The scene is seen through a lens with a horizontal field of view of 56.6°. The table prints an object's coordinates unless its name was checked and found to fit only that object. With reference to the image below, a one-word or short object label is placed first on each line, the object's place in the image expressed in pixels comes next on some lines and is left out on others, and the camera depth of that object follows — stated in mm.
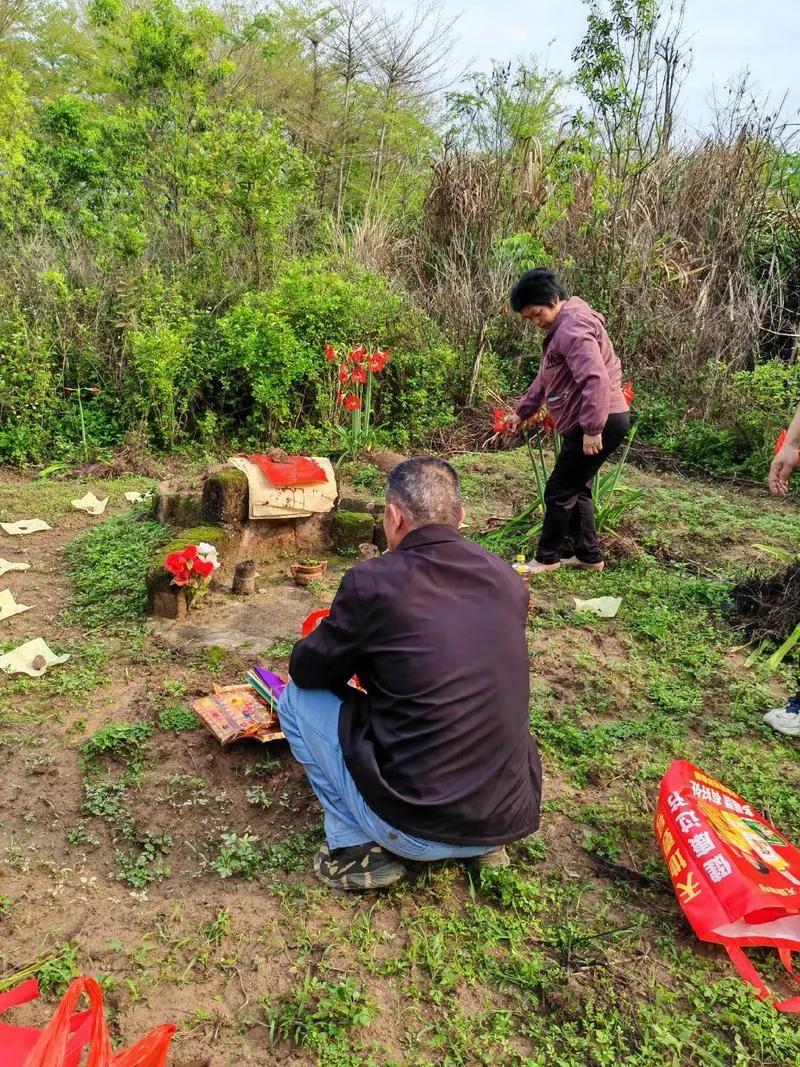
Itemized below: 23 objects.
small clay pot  4438
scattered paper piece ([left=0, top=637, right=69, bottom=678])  3371
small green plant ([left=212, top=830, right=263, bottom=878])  2293
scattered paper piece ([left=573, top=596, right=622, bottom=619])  4172
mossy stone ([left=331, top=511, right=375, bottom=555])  4859
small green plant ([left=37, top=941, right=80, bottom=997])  1864
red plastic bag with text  1988
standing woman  4004
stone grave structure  4422
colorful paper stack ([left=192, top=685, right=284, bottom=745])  2797
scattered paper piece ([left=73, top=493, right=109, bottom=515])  5652
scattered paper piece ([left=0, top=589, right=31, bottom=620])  3959
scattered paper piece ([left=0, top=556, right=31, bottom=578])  4513
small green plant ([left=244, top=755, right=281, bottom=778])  2746
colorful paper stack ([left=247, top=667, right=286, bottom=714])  2922
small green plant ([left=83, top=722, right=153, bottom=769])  2799
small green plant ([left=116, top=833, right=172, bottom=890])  2262
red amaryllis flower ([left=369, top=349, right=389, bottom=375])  5949
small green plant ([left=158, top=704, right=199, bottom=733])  2984
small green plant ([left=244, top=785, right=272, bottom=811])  2590
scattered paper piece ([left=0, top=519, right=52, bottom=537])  5184
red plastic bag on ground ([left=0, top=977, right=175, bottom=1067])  1222
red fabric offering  4520
